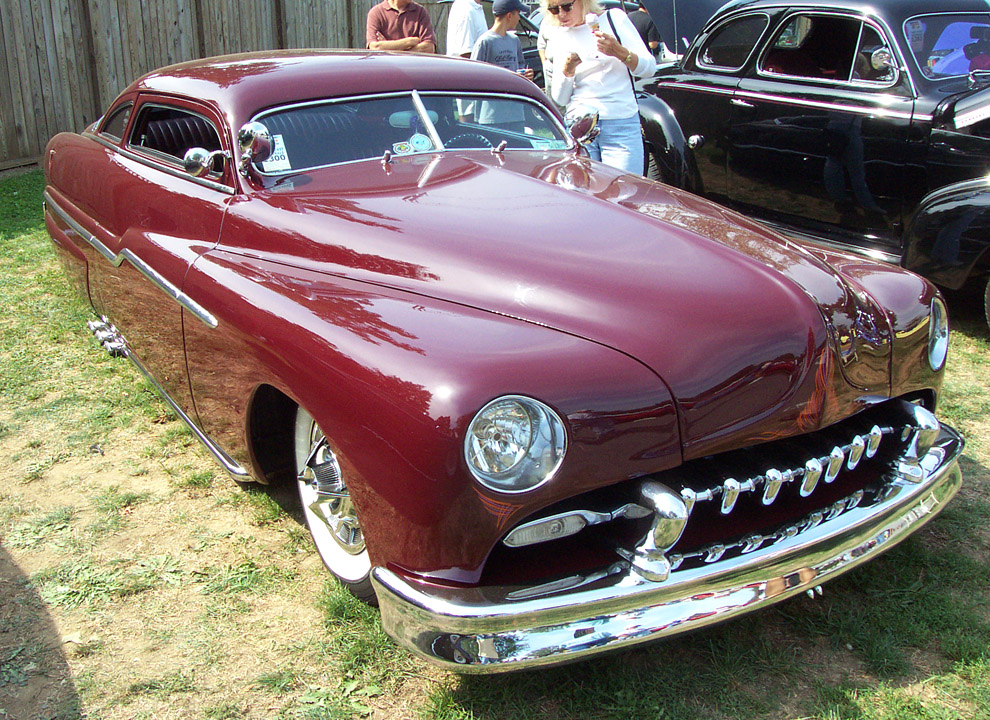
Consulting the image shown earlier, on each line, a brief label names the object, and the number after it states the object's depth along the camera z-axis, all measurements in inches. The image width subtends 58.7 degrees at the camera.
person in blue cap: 255.8
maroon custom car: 78.7
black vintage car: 186.9
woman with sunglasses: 194.9
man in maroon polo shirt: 278.2
